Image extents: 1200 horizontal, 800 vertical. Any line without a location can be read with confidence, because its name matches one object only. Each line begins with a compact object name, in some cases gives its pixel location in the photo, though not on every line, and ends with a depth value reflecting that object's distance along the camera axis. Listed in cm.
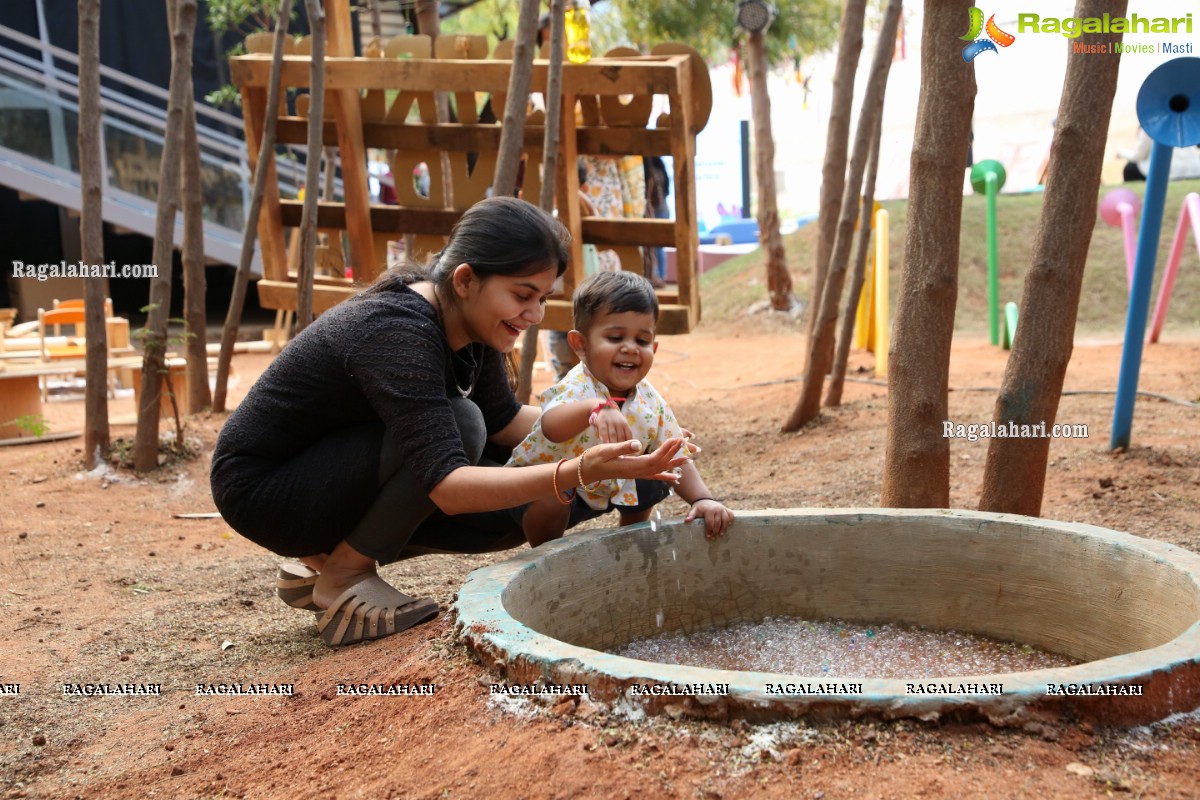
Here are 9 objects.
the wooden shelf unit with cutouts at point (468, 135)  461
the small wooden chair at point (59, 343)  763
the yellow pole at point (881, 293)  716
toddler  270
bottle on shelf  528
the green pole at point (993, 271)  811
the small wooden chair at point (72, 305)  854
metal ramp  1021
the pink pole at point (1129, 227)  734
